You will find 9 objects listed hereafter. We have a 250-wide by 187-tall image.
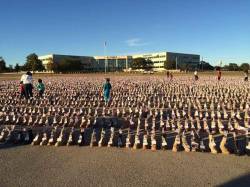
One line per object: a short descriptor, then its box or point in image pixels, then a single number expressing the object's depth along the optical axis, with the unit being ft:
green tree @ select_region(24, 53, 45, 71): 289.52
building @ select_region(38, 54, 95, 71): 331.55
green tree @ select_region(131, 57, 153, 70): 321.57
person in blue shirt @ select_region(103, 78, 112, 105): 35.30
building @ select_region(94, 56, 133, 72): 373.77
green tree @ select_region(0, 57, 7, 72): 278.54
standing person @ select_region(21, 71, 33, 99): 39.15
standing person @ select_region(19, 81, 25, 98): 41.18
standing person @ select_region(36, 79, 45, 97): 41.05
